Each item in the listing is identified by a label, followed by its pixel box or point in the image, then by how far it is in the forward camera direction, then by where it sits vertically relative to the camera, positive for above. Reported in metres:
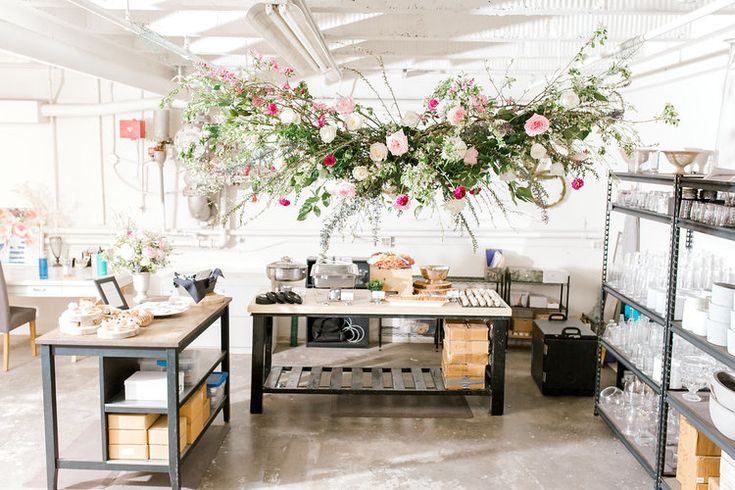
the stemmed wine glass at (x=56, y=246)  7.13 -0.58
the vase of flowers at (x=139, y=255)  4.59 -0.43
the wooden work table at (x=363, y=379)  5.30 -1.28
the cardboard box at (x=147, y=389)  3.96 -1.18
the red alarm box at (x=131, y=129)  7.18 +0.72
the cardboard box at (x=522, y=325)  7.41 -1.43
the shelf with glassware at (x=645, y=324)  4.15 -0.87
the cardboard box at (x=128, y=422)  3.95 -1.38
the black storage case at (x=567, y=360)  5.79 -1.43
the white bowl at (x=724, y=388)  3.27 -0.95
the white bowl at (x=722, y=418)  3.28 -1.10
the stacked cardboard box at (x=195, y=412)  4.23 -1.45
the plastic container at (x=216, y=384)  4.86 -1.42
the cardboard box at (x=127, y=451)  3.97 -1.57
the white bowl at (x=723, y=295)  3.46 -0.49
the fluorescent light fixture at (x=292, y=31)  3.41 +1.01
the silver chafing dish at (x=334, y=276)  6.10 -0.74
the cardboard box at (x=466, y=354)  5.43 -1.29
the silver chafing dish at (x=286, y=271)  6.09 -0.71
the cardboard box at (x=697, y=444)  3.69 -1.38
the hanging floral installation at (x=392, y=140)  2.62 +0.24
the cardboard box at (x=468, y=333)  5.44 -1.12
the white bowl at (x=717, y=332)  3.46 -0.70
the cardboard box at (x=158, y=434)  3.98 -1.46
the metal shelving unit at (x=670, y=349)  3.44 -0.80
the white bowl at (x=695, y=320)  3.70 -0.68
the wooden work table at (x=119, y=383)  3.84 -1.15
